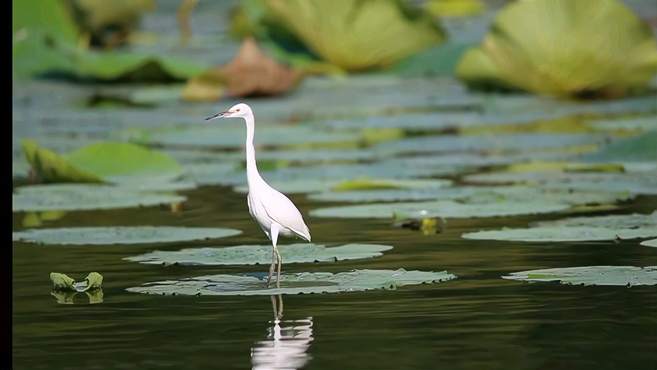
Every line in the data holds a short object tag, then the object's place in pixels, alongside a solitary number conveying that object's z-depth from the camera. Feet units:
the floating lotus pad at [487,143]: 73.92
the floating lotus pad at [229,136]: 77.15
